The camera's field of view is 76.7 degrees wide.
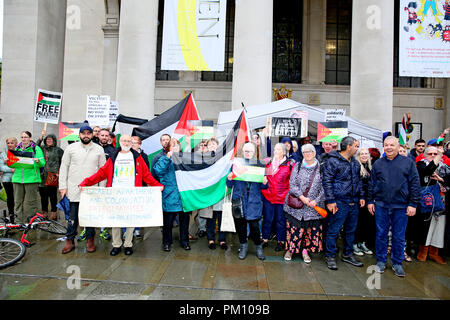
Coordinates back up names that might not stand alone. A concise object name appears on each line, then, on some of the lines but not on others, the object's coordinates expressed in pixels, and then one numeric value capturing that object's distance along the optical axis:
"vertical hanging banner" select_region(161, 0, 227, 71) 10.41
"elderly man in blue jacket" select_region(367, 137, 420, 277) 4.70
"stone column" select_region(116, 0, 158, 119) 10.66
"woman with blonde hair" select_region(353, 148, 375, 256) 5.64
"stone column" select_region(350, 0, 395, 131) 10.06
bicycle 5.17
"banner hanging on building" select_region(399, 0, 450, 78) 10.40
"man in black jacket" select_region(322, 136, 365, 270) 4.94
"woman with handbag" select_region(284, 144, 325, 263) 5.07
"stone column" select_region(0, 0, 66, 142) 13.61
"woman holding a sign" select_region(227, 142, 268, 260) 5.21
